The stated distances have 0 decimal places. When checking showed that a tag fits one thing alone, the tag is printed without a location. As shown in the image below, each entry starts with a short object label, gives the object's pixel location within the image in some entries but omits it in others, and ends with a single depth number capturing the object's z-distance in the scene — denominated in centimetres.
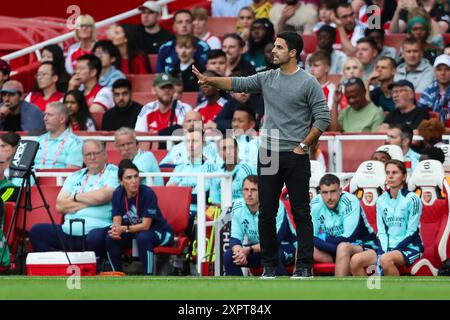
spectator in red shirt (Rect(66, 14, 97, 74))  1967
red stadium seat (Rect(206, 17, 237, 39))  2009
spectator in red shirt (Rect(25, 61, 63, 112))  1852
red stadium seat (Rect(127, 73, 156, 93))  1895
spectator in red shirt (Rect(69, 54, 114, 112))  1841
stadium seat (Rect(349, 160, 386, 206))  1474
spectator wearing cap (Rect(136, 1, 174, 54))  1978
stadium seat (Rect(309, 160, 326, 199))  1497
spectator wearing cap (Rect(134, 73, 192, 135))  1731
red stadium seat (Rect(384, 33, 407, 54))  1900
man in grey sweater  1189
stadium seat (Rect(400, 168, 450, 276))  1420
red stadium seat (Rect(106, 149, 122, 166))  1650
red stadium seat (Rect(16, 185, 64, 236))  1556
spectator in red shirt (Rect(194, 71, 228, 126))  1720
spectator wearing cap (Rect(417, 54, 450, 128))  1689
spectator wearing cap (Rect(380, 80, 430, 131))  1644
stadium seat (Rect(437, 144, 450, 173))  1538
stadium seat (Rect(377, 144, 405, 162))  1519
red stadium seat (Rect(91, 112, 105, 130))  1795
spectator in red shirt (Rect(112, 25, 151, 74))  1950
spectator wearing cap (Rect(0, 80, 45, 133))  1792
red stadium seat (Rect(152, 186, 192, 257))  1521
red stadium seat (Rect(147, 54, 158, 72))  1958
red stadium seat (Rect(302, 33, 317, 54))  1914
